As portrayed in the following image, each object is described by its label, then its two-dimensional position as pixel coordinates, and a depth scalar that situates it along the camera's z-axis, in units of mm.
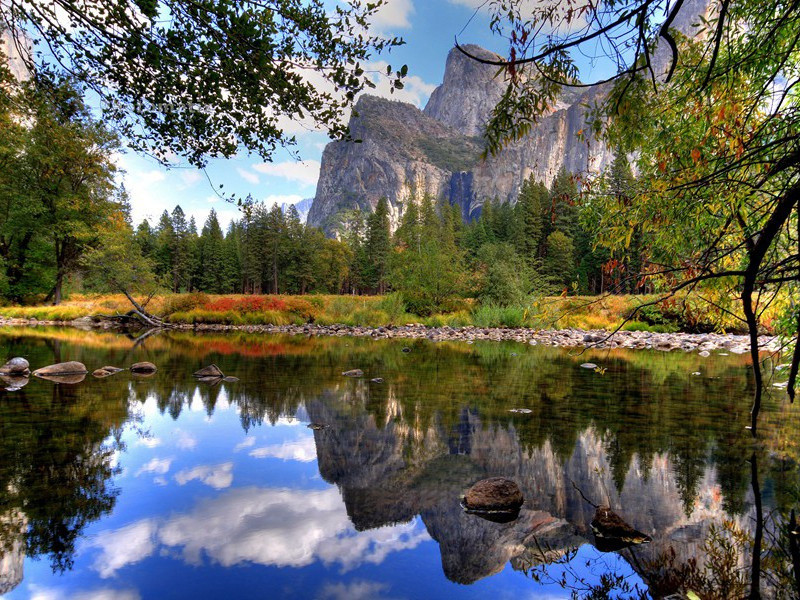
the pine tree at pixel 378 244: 68438
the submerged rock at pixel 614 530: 3928
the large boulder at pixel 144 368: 11920
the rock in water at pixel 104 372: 11284
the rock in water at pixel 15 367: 10781
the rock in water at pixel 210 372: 11781
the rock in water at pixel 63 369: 10867
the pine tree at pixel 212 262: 67688
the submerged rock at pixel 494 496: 4527
